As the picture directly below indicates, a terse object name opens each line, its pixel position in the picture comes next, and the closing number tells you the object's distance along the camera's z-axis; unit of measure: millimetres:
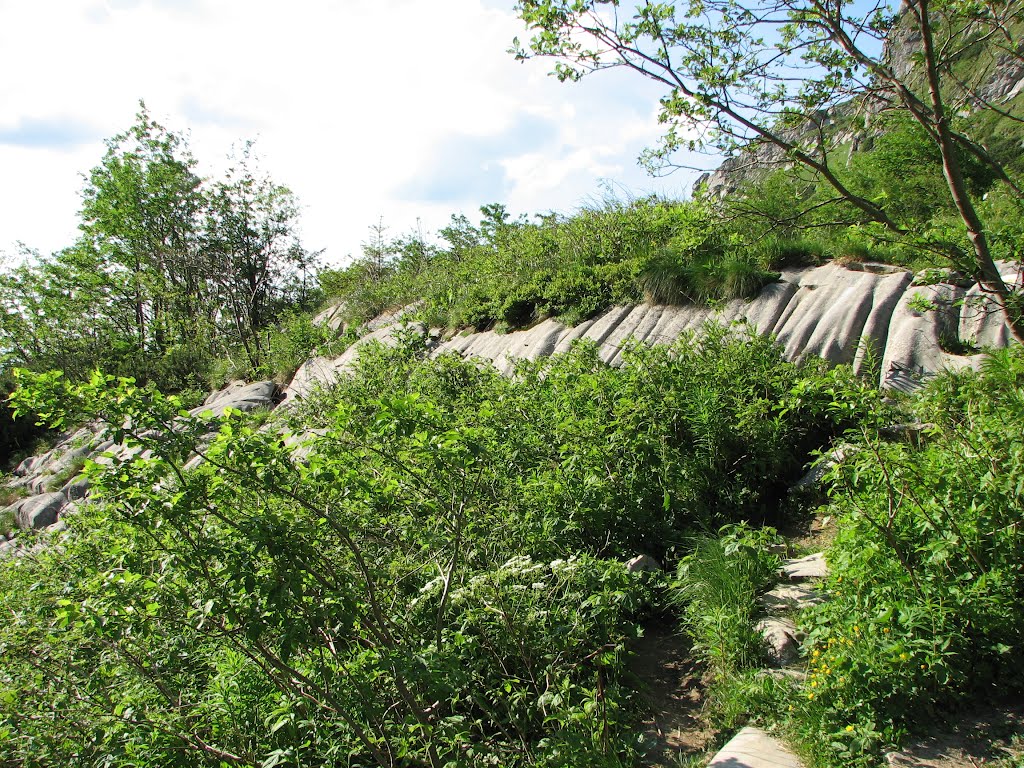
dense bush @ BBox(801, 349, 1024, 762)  2689
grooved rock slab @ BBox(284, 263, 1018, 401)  5812
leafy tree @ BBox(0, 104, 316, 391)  20203
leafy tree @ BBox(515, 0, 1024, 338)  4352
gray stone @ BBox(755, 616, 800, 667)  3426
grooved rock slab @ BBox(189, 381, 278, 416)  14820
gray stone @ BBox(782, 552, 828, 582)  4000
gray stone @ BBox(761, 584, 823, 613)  3673
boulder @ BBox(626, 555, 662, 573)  4305
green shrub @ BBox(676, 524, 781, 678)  3557
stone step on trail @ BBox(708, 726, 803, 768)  2801
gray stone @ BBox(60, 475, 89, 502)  15838
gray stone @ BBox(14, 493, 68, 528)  15578
